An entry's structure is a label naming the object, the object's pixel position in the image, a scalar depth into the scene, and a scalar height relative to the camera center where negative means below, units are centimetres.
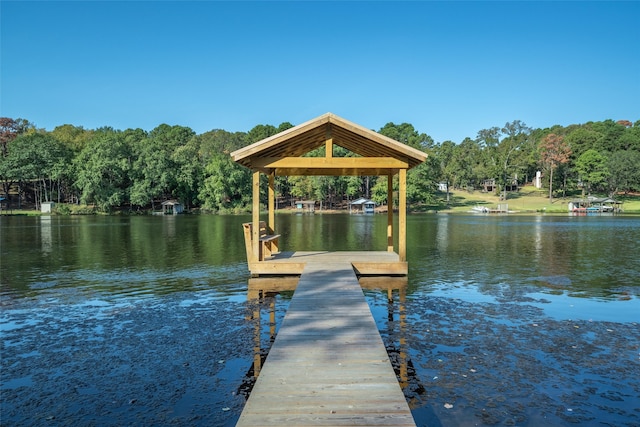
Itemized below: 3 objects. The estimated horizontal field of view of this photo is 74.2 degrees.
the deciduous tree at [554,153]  8694 +848
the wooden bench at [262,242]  1417 -146
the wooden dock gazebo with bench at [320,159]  1227 +120
